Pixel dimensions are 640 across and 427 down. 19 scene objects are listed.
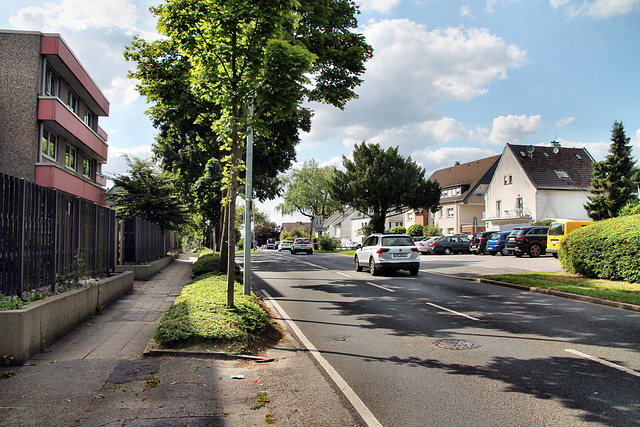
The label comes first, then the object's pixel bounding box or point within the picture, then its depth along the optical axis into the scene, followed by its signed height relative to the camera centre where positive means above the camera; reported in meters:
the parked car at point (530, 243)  29.03 -0.59
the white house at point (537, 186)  49.16 +5.18
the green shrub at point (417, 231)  57.41 +0.39
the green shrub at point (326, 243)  53.19 -0.96
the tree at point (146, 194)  24.66 +2.21
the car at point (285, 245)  62.78 -1.37
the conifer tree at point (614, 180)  40.72 +4.66
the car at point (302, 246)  45.56 -1.09
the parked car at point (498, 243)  32.91 -0.67
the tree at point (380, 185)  47.51 +5.09
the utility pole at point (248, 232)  11.45 +0.08
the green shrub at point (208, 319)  6.76 -1.34
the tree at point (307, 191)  75.75 +7.12
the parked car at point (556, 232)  24.42 +0.07
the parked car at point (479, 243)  36.50 -0.75
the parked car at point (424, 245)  40.03 -0.94
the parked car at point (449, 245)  39.31 -0.93
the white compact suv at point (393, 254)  18.53 -0.79
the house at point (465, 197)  60.84 +4.79
